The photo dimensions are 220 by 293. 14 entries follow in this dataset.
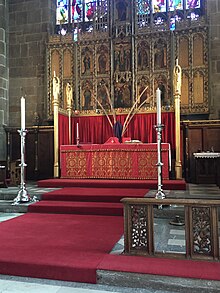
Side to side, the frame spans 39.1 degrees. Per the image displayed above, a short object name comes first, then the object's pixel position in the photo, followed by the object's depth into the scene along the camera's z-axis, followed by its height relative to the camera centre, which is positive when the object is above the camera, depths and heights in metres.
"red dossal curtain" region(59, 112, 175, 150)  8.27 +0.55
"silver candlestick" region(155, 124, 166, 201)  4.53 -0.27
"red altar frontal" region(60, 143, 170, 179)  6.93 -0.30
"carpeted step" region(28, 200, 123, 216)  4.82 -0.95
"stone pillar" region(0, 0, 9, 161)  9.76 +2.37
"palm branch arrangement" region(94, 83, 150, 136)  8.49 +1.02
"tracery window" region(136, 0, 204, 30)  9.40 +4.20
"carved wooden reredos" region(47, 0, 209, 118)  8.93 +2.71
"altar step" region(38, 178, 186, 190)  6.27 -0.74
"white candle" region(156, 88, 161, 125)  4.61 +0.63
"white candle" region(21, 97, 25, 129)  5.21 +0.59
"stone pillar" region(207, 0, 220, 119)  8.80 +2.45
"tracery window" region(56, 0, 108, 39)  10.01 +4.49
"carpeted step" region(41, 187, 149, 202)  5.29 -0.81
